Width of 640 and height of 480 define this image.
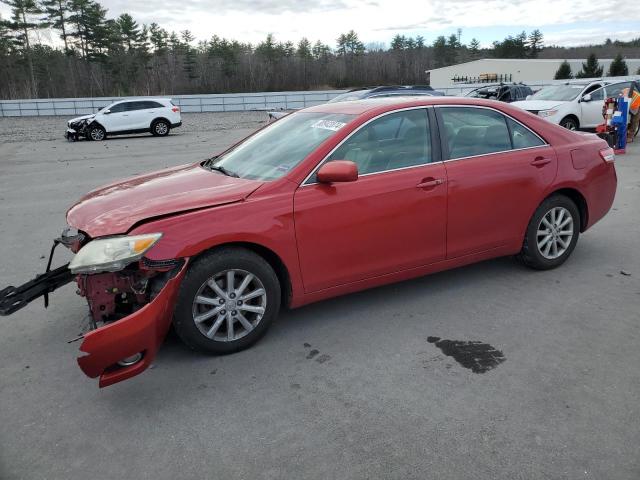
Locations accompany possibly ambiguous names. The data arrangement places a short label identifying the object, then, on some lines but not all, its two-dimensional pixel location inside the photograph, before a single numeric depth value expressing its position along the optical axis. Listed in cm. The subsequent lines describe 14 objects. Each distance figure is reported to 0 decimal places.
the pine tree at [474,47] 12281
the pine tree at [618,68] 4903
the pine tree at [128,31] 6744
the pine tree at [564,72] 5459
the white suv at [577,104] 1448
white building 6669
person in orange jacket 1426
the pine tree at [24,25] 5744
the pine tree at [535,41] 11187
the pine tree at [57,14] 5997
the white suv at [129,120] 2105
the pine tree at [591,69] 5197
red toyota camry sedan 320
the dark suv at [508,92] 2211
